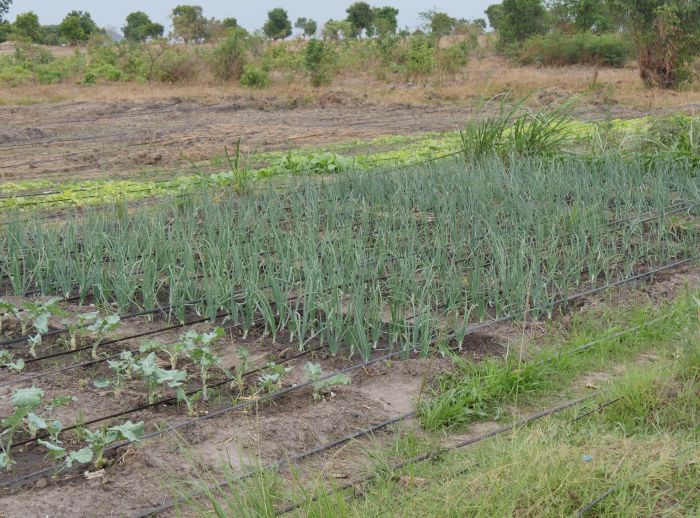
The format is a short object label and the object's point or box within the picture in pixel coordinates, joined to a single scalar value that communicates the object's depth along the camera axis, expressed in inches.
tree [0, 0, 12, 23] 1255.5
